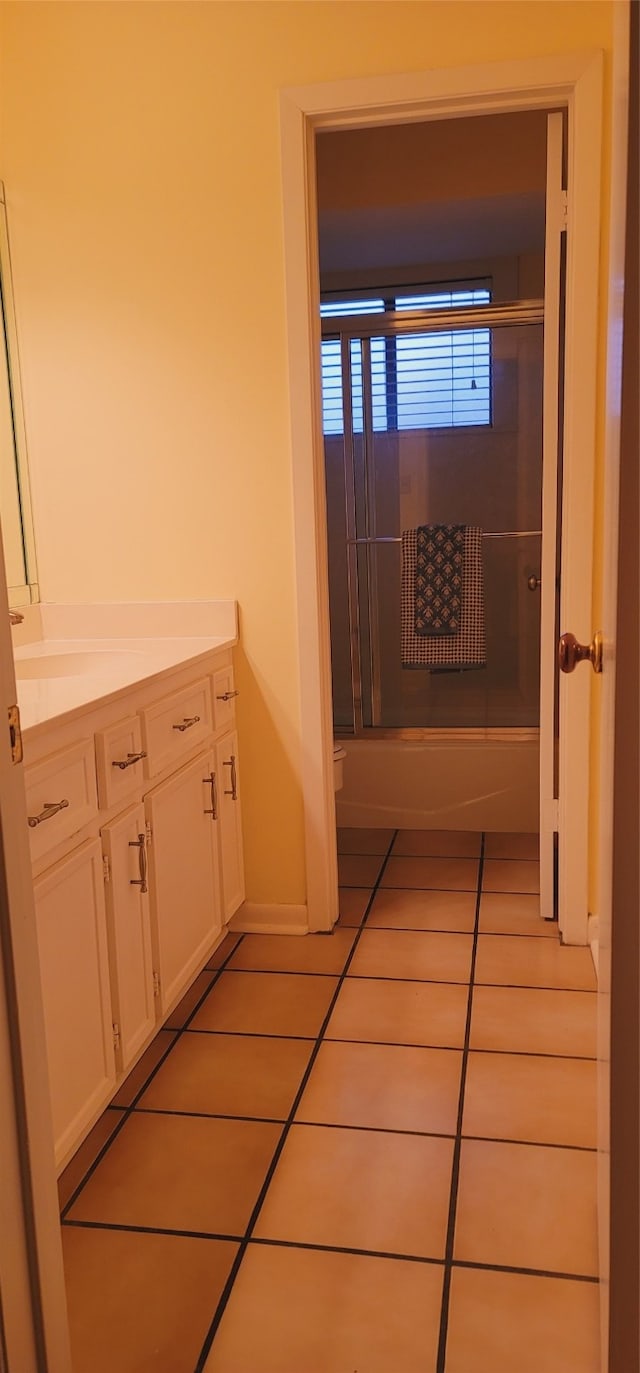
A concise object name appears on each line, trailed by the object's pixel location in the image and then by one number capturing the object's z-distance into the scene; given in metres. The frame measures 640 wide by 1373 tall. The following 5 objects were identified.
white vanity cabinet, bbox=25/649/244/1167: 1.71
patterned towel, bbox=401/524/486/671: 3.95
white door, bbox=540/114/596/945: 2.56
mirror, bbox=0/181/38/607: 2.72
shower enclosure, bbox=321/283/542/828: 3.96
